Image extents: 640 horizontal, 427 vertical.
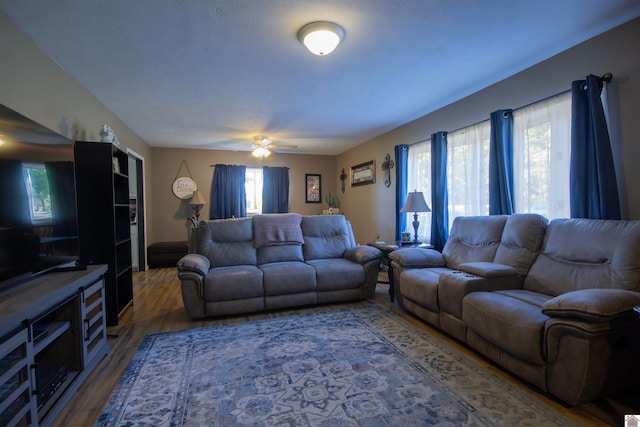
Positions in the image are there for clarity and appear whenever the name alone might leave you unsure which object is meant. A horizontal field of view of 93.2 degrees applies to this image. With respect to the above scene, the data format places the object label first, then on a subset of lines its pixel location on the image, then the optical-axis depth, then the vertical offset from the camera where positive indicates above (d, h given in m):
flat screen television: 1.53 +0.06
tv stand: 1.29 -0.71
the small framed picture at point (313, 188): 7.26 +0.44
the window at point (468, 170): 3.39 +0.40
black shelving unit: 2.87 +0.00
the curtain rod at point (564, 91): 2.29 +0.94
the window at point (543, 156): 2.61 +0.42
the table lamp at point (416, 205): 3.74 -0.01
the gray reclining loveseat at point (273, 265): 3.03 -0.67
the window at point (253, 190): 6.84 +0.39
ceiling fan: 5.01 +1.07
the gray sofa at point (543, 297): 1.61 -0.66
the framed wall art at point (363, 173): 5.73 +0.64
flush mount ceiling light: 2.12 +1.23
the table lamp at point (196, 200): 6.21 +0.17
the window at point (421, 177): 4.26 +0.40
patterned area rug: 1.62 -1.13
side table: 3.56 -0.53
